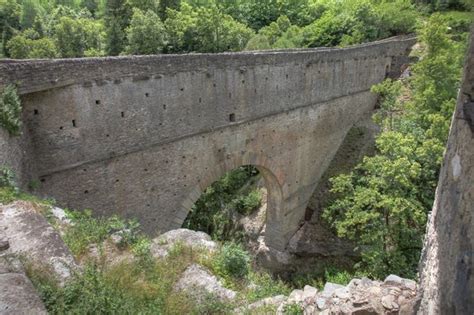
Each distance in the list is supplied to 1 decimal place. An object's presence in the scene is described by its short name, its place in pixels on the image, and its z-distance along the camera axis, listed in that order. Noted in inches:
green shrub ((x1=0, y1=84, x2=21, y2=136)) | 313.0
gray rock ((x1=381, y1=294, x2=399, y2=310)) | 205.8
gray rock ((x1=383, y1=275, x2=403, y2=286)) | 228.7
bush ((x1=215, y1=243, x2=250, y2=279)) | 269.4
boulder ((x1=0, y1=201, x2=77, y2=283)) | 204.1
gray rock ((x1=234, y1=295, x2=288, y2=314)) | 224.8
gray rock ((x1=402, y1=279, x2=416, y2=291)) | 221.0
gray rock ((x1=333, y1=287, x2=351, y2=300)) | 224.3
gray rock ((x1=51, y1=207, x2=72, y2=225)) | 280.1
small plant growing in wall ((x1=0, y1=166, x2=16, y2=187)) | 277.7
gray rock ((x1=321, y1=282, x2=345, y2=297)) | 235.1
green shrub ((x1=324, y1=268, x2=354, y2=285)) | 469.5
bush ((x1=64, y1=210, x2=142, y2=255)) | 252.5
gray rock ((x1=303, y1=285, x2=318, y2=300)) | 243.8
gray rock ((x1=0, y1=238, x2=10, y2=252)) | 205.8
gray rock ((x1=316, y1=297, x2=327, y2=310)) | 224.6
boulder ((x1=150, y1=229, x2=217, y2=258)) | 282.9
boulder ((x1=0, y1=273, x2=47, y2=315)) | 154.8
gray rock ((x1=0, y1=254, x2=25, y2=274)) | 181.4
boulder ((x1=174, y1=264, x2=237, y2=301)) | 234.2
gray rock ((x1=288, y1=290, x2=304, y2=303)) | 240.1
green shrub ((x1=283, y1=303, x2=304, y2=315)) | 227.8
